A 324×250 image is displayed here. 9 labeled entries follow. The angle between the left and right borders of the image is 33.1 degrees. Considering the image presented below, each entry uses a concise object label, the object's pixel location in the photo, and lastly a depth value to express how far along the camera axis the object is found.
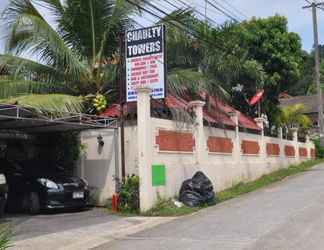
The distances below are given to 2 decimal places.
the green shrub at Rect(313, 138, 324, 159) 37.16
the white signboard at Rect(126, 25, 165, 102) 14.98
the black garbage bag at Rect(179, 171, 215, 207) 15.41
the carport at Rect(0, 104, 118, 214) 13.08
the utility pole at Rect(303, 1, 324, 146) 36.00
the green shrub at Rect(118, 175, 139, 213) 14.59
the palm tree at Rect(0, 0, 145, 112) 16.92
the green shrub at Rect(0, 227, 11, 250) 6.03
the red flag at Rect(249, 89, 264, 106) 25.89
